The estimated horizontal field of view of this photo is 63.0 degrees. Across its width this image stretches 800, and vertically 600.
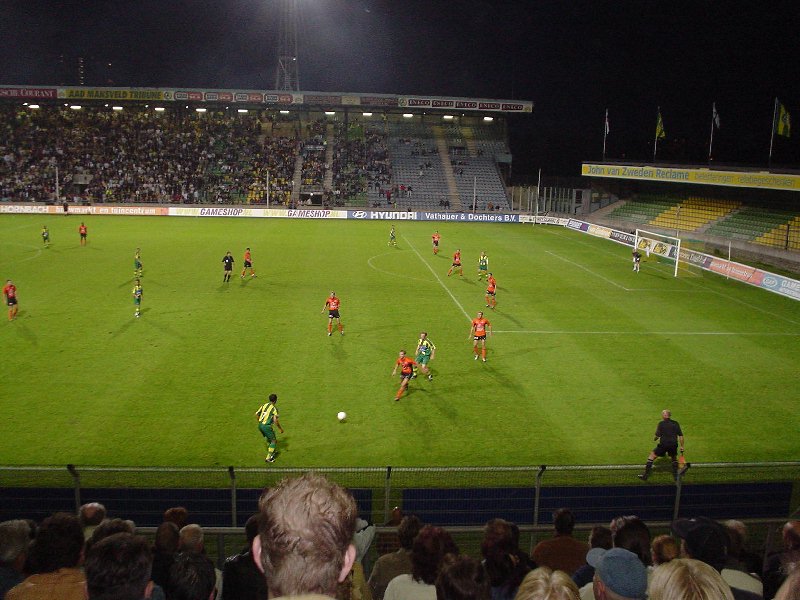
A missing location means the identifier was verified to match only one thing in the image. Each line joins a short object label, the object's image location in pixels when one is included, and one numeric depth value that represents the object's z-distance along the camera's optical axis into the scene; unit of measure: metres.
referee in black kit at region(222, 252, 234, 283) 32.44
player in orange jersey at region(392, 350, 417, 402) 18.14
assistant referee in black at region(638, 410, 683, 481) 14.20
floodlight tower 75.44
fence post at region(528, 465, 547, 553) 10.13
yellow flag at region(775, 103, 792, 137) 44.59
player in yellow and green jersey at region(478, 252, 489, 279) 35.69
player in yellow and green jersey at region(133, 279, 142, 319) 26.02
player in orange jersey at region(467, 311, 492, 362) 21.33
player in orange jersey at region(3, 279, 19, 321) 25.02
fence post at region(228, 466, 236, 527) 9.67
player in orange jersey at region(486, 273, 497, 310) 28.52
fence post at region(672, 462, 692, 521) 10.45
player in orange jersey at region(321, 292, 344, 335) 23.77
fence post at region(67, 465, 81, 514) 9.56
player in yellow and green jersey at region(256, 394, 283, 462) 14.34
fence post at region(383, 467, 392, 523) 9.67
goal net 40.38
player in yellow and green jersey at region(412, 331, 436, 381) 19.64
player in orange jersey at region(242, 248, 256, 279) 33.37
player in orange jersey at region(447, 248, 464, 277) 36.09
